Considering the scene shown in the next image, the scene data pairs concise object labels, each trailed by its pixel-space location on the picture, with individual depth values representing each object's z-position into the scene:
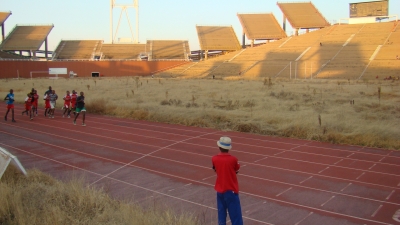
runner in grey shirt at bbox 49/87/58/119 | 20.36
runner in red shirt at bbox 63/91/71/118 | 20.75
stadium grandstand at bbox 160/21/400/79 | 52.31
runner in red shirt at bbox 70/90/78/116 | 20.39
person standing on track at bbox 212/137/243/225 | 5.24
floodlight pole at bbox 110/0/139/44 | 73.88
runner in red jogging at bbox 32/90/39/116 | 20.22
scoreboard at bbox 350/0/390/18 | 71.88
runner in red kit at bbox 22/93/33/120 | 20.06
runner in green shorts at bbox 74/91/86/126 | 17.98
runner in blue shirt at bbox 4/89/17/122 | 19.05
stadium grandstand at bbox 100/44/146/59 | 73.44
